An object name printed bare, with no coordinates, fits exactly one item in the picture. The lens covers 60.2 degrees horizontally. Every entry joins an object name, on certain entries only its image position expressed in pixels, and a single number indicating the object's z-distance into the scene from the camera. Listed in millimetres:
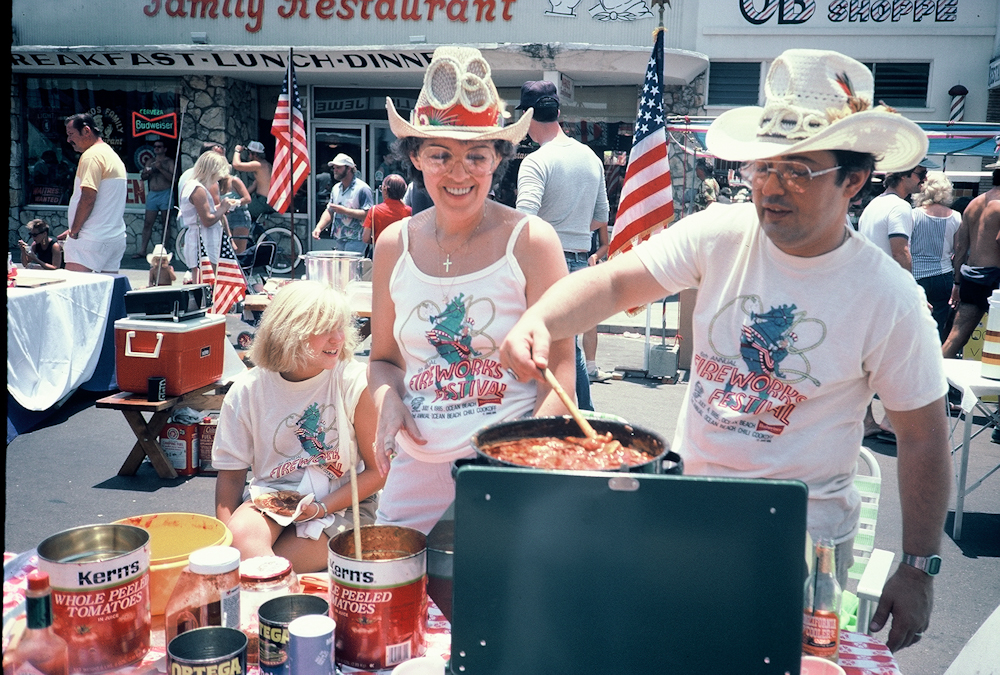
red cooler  5293
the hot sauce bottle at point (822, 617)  1495
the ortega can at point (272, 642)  1368
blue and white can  1329
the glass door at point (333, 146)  16703
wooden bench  5211
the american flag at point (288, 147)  9477
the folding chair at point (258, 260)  12188
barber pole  14156
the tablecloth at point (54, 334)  5848
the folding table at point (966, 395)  4410
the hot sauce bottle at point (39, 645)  1324
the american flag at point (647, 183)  7008
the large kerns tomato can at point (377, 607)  1417
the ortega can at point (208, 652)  1311
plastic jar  1460
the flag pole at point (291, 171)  9359
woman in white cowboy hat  2195
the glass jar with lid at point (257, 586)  1568
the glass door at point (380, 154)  16656
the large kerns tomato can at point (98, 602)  1429
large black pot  1495
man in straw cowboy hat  1791
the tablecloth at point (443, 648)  1535
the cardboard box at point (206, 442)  5463
